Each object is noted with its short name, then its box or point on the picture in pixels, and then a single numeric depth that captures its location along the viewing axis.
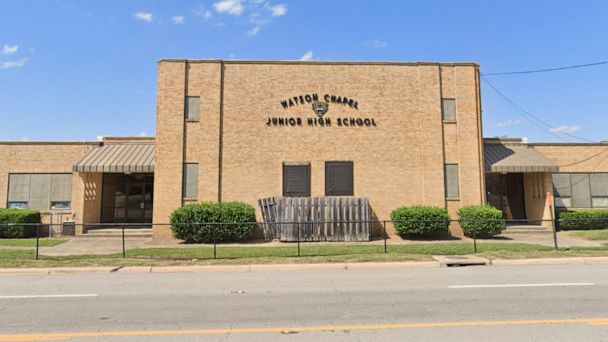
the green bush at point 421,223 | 18.25
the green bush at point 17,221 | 19.36
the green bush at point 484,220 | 18.48
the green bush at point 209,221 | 17.70
